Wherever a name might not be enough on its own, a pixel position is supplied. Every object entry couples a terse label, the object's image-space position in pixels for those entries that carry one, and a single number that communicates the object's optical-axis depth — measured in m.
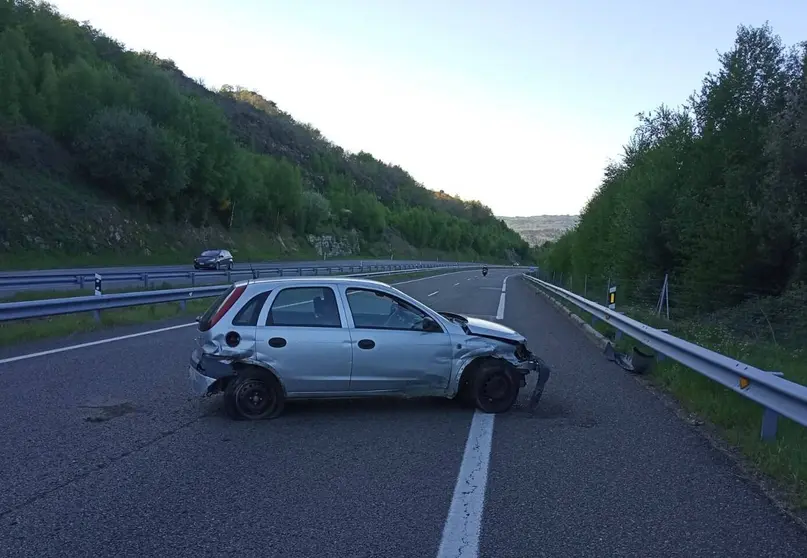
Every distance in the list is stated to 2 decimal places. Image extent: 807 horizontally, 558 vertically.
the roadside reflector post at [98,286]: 18.59
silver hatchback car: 7.73
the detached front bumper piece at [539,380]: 8.27
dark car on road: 46.22
